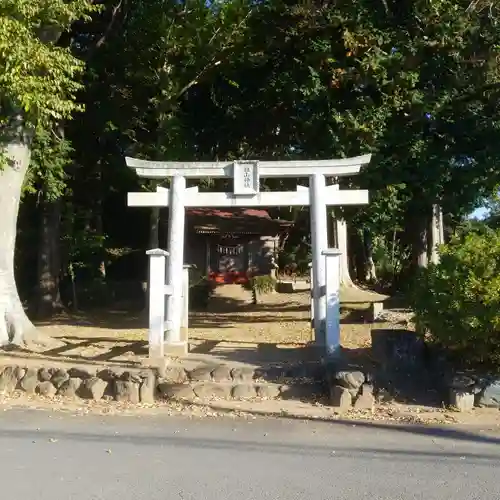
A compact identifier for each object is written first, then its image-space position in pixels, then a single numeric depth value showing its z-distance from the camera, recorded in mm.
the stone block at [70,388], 9609
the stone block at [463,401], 8644
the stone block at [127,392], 9266
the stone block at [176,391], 9336
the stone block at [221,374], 9922
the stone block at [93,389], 9445
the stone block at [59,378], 9805
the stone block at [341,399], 8836
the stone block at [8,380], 10023
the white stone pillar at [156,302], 10938
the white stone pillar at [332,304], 10898
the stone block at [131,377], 9451
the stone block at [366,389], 8922
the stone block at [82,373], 9862
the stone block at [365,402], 8789
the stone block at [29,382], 9906
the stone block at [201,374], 9898
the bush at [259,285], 24875
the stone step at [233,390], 9391
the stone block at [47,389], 9716
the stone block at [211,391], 9453
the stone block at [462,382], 8711
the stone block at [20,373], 10110
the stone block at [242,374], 9922
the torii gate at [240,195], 11852
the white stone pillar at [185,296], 12766
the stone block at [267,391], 9508
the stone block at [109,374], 9656
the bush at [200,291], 24219
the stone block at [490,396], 8664
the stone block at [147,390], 9297
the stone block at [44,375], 10008
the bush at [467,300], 8406
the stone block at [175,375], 9790
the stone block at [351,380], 9008
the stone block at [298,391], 9547
